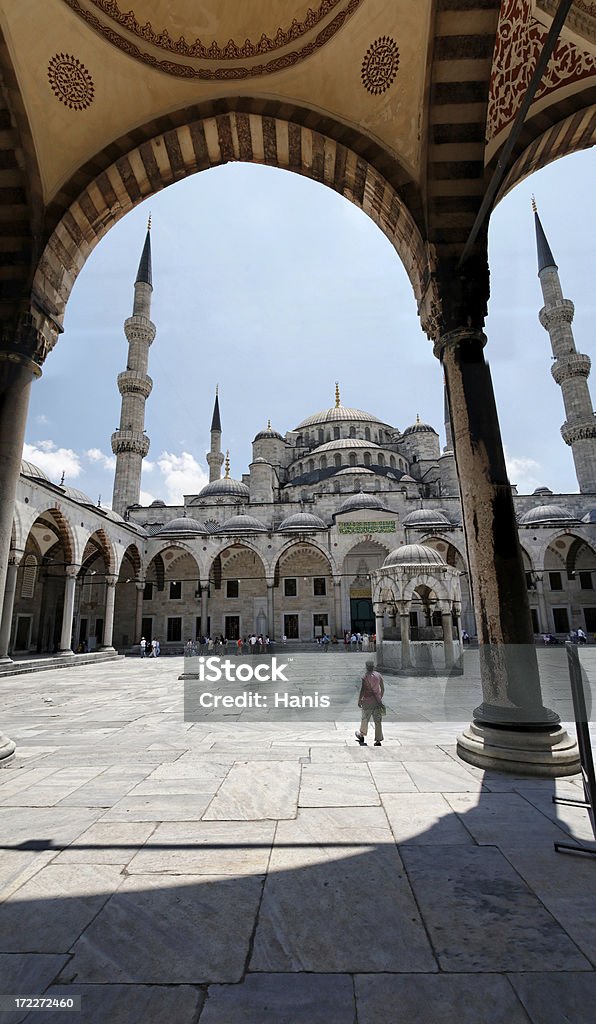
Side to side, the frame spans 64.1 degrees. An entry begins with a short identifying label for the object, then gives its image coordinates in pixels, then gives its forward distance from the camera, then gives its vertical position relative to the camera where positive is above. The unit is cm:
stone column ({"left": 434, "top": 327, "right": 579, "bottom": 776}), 363 +15
